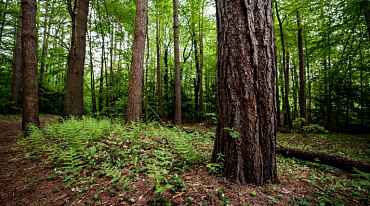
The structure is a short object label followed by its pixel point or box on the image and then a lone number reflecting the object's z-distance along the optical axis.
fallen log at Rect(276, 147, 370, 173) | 2.89
